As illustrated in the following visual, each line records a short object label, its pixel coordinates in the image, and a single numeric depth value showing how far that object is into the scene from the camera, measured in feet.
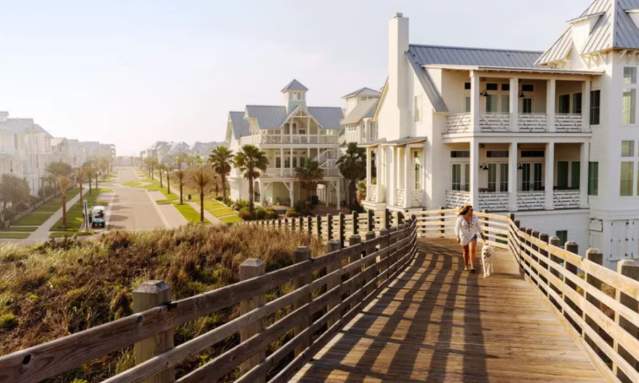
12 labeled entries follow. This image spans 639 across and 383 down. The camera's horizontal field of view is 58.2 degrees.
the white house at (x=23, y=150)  213.69
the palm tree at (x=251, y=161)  174.70
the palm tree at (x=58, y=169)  250.55
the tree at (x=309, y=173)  181.78
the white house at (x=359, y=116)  176.56
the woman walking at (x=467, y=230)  46.83
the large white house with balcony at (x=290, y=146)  190.29
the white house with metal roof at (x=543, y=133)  90.74
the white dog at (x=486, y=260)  43.57
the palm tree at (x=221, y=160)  211.41
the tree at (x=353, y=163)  174.91
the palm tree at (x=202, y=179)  187.01
